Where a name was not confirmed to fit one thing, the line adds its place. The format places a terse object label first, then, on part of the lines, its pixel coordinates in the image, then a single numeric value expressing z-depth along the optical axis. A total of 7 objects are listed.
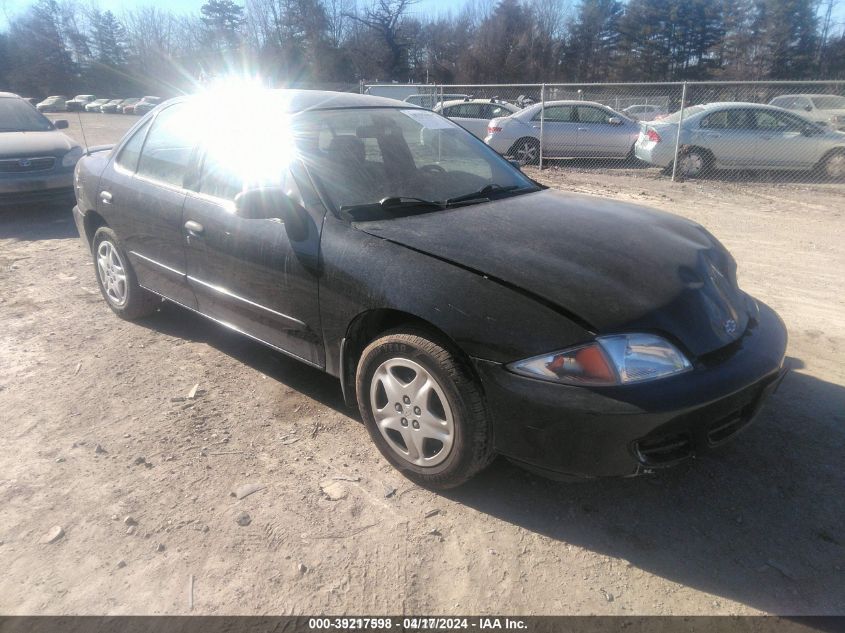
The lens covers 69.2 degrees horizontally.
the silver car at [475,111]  14.80
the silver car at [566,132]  13.31
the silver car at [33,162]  8.15
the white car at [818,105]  13.58
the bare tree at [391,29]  58.97
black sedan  2.29
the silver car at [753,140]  11.26
